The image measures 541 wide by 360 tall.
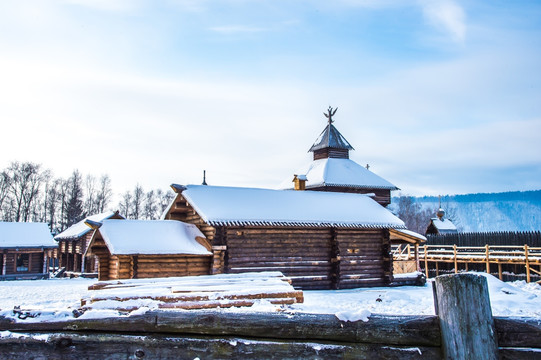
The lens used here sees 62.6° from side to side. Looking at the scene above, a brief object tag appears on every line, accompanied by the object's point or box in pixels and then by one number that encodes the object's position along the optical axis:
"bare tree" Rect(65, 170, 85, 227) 53.59
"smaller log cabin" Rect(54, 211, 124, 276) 34.97
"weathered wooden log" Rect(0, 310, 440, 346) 3.08
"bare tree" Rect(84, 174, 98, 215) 60.89
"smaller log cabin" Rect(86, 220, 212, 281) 17.06
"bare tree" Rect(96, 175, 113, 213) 61.50
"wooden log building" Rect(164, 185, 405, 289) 19.00
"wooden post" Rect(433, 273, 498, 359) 2.89
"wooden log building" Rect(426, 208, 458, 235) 50.71
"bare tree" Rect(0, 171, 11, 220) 51.28
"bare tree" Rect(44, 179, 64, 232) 56.88
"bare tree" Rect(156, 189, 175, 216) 71.83
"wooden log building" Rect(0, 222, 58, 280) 32.53
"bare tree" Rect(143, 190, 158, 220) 69.31
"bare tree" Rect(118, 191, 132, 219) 66.69
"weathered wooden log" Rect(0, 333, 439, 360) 3.15
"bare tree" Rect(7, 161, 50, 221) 51.69
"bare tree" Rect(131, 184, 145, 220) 67.43
